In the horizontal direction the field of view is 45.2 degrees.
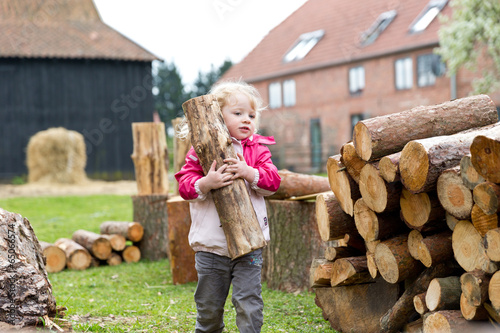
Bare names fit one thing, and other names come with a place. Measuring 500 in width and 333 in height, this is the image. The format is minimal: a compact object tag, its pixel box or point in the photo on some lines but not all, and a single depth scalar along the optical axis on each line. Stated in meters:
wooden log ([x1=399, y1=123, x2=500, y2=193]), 3.20
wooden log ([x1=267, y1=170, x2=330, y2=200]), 5.41
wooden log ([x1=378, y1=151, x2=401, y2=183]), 3.37
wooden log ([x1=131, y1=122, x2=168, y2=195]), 7.87
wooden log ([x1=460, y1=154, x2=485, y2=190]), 3.02
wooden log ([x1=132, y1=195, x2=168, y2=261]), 7.34
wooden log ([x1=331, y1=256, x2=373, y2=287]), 3.96
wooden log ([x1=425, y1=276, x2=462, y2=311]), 3.29
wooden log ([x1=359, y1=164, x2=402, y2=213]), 3.51
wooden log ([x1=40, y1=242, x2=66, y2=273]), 6.77
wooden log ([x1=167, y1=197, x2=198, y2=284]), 5.98
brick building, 21.77
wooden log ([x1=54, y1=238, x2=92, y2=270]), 6.96
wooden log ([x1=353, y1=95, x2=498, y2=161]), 3.53
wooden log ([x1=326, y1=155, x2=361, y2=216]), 3.87
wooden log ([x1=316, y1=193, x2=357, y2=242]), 4.09
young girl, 3.40
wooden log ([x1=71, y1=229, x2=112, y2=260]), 7.14
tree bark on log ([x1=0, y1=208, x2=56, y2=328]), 3.68
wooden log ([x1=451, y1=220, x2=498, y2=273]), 3.10
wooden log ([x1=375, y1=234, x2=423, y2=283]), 3.59
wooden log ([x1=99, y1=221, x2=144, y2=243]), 7.32
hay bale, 19.66
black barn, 20.48
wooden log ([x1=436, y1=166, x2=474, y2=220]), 3.12
